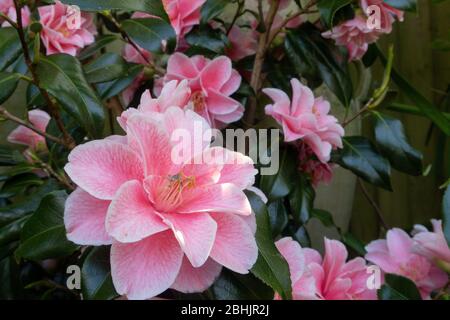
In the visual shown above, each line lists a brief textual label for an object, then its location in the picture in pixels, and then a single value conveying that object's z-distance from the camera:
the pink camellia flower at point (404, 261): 0.75
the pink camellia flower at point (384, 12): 0.72
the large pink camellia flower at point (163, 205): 0.38
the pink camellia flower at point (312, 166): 0.76
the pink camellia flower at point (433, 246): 0.68
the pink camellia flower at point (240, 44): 0.85
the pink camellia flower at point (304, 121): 0.68
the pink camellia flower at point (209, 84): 0.71
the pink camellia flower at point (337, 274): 0.65
